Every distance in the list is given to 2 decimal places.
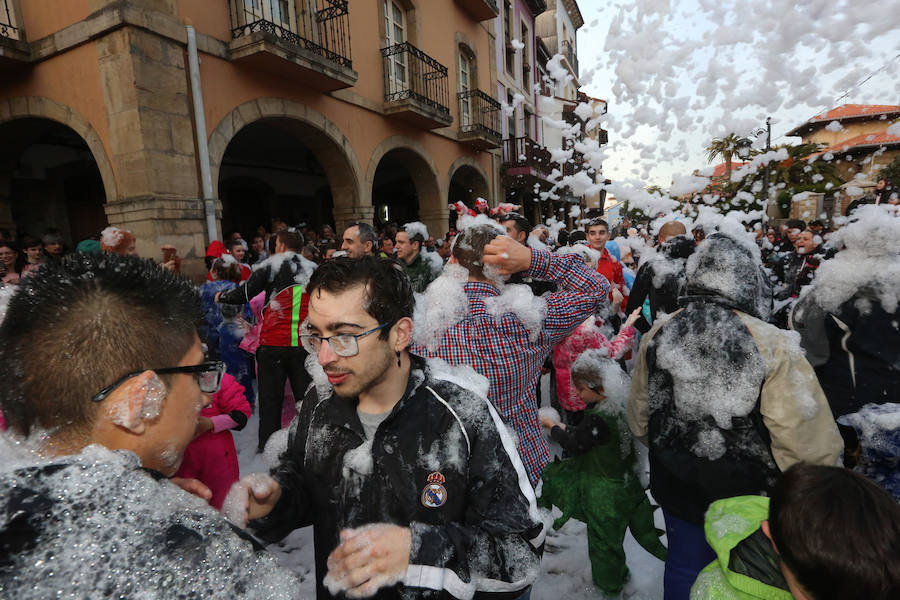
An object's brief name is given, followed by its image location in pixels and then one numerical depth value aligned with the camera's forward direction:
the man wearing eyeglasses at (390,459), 1.22
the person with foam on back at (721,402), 1.70
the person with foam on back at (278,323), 3.71
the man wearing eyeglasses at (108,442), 0.66
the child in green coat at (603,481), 2.29
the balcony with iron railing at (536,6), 16.57
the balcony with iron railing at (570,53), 22.55
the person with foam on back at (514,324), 1.91
